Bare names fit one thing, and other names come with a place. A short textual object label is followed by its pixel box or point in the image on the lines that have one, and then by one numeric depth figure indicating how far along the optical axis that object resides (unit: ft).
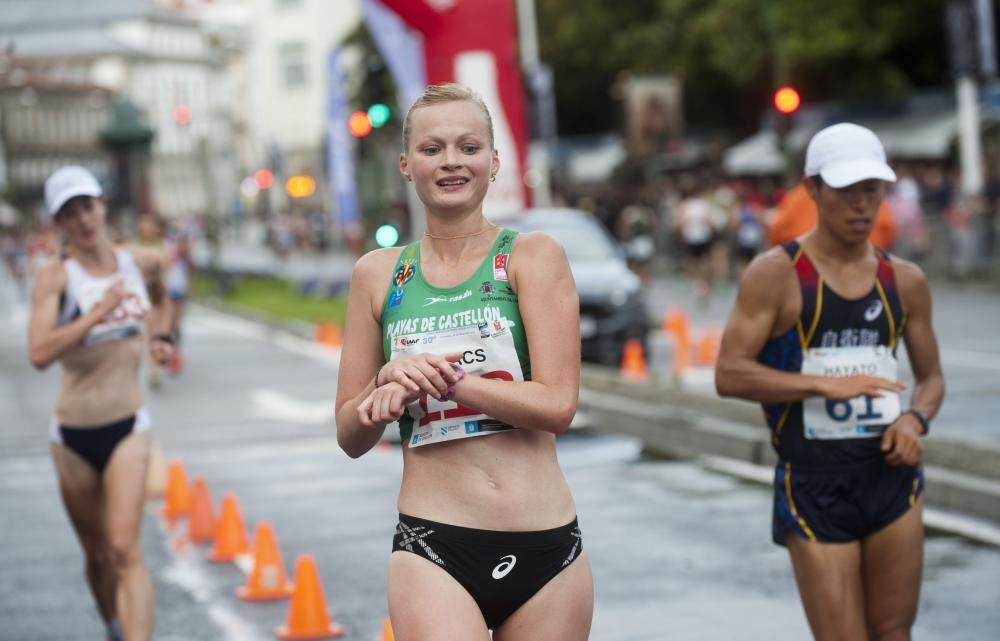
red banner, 66.85
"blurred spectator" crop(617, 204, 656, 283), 67.82
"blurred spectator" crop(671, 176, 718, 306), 95.91
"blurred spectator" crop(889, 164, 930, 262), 95.66
